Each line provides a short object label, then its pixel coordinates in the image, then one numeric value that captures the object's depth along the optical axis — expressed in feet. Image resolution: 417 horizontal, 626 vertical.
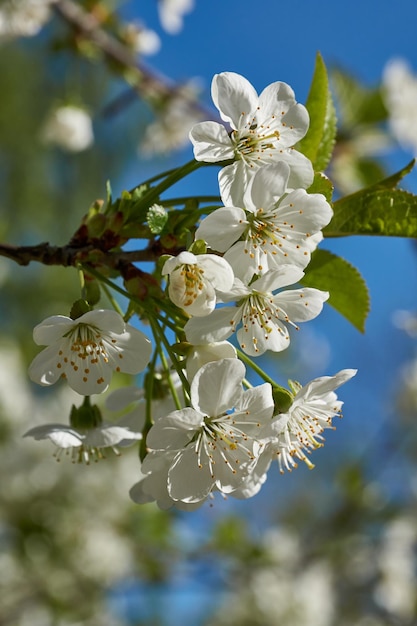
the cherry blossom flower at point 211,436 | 1.36
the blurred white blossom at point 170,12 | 7.30
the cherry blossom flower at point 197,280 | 1.35
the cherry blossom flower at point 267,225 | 1.36
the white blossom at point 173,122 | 6.71
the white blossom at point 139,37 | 6.91
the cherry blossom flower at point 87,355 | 1.40
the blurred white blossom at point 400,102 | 7.28
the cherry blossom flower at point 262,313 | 1.37
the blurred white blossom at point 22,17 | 2.68
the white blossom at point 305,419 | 1.39
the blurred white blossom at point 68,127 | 6.54
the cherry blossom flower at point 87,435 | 1.47
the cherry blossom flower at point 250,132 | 1.38
